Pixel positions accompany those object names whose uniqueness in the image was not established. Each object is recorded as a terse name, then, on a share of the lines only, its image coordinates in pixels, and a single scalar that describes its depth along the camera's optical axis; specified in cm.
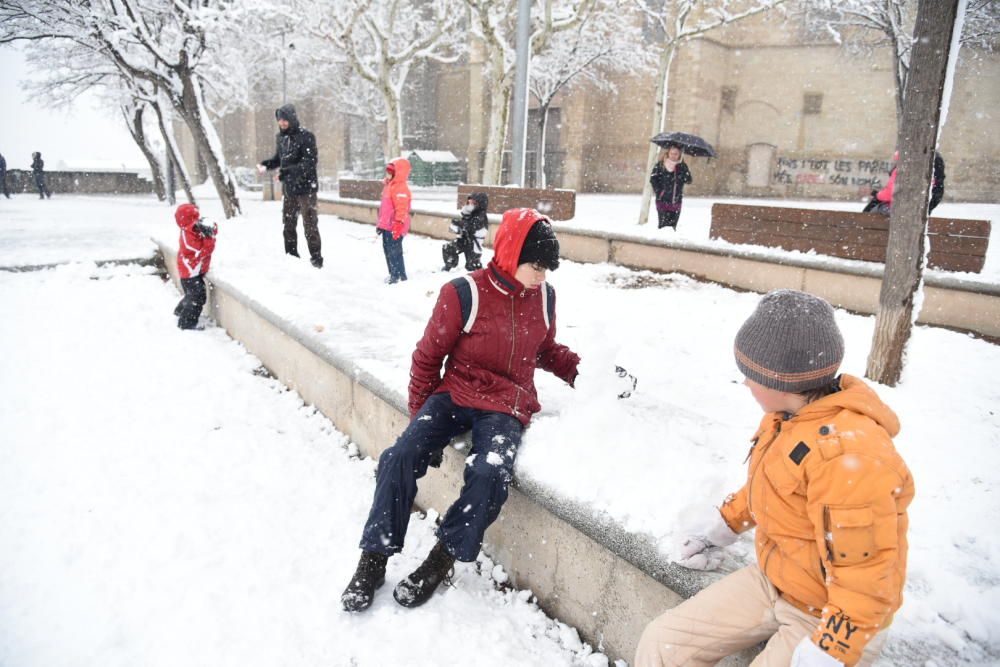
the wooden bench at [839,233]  610
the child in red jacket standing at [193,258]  629
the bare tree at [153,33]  1155
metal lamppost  1143
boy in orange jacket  131
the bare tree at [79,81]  1844
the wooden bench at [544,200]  1058
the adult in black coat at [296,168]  725
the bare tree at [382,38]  1606
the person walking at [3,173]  2302
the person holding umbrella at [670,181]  905
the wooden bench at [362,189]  1609
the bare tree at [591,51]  2222
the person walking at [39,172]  2289
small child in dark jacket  775
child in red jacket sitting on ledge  236
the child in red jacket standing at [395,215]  707
